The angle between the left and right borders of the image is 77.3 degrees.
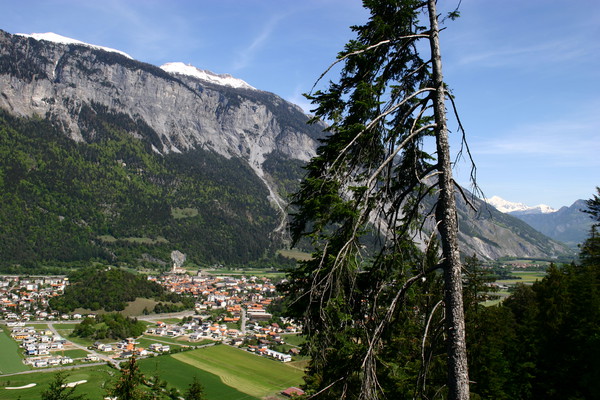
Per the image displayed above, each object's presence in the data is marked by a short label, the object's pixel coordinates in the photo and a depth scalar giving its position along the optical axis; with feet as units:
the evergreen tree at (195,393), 104.06
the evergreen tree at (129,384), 53.52
